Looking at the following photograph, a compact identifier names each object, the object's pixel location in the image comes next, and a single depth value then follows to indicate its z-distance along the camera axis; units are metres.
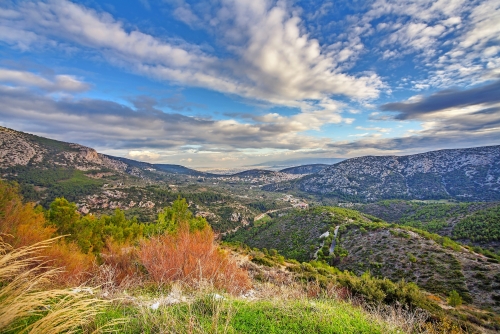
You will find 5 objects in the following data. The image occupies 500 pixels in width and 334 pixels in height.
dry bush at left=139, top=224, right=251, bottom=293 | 8.84
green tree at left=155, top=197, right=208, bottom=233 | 25.98
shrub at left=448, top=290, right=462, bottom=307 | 15.51
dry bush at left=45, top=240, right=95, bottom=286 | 10.23
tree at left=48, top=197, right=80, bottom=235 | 23.20
